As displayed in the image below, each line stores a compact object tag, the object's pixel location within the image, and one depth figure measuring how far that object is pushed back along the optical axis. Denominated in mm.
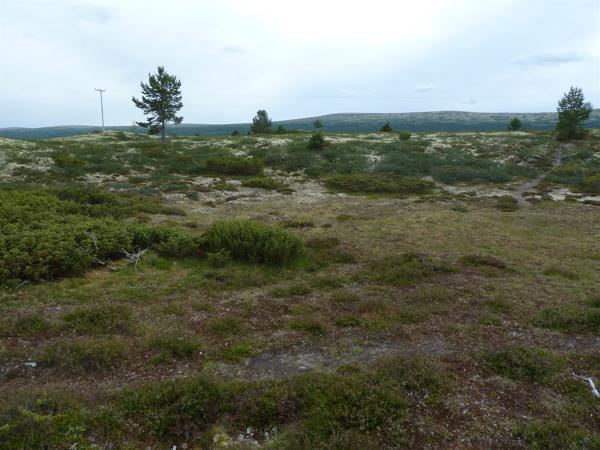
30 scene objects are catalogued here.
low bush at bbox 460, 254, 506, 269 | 13149
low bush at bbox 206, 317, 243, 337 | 8401
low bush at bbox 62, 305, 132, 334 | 8289
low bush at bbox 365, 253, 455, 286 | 11922
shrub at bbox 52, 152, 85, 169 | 31519
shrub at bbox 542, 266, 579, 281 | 12155
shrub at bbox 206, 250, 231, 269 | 12523
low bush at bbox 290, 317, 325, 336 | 8625
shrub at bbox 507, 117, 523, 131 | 64250
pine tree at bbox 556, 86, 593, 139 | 47031
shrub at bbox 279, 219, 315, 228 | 18222
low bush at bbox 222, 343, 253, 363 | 7458
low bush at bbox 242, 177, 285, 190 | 28781
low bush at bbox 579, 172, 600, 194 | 27766
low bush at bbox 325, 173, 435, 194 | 28812
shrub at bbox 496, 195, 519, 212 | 23250
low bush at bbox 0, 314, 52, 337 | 8066
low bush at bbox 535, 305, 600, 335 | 8734
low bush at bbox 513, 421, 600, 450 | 5268
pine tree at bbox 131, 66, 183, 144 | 43219
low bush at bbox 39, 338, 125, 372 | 7065
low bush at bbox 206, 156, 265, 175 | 33469
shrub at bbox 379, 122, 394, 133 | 69250
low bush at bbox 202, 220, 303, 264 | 12883
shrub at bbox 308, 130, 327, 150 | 42344
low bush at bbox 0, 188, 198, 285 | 10625
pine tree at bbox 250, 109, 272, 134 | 69500
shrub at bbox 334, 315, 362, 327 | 8967
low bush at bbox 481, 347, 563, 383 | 6969
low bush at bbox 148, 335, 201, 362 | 7461
